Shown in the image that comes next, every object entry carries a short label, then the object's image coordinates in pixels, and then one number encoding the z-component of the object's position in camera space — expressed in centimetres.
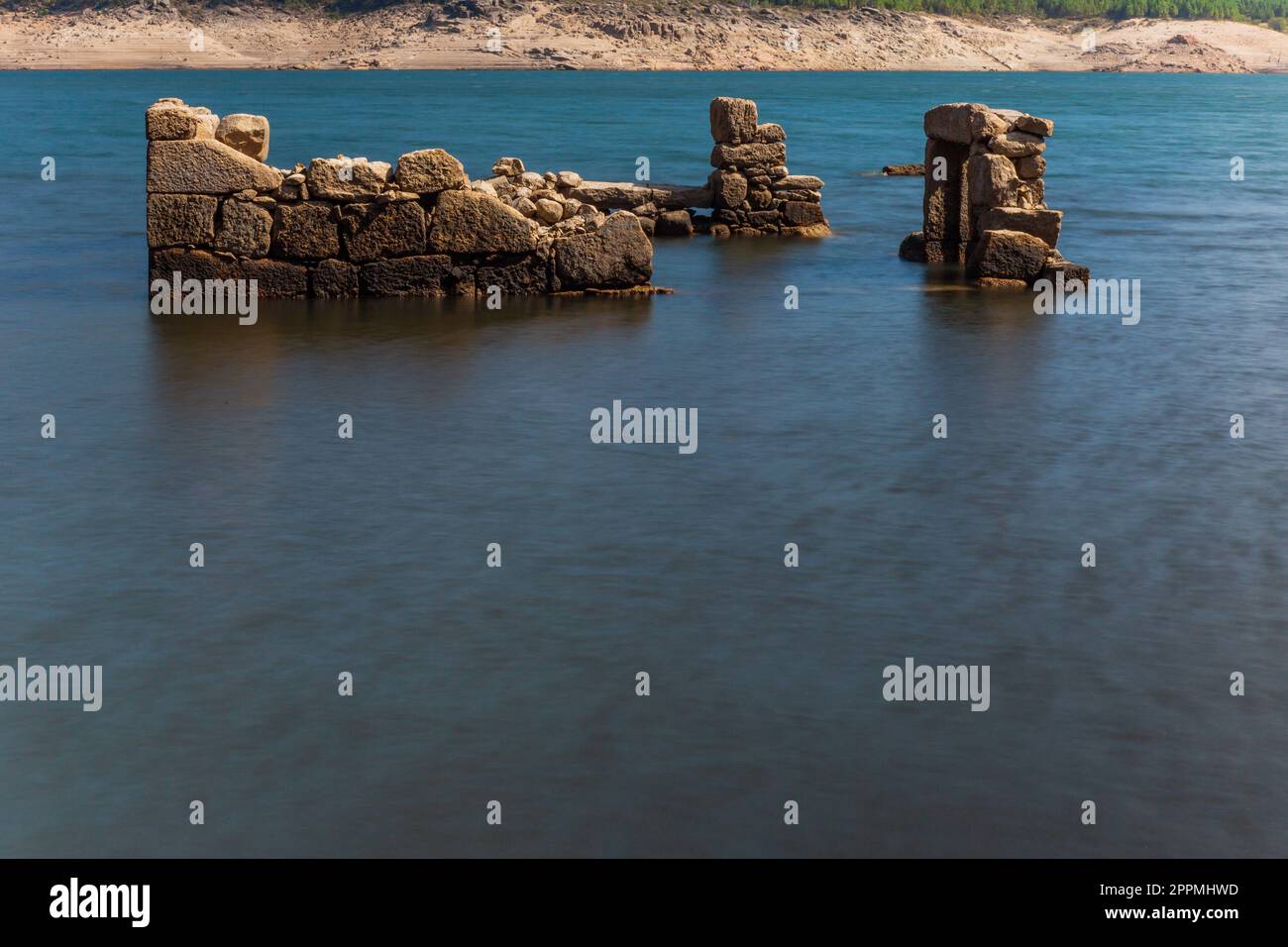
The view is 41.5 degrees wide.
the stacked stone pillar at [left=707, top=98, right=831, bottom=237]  2347
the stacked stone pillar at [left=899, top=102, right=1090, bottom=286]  1844
